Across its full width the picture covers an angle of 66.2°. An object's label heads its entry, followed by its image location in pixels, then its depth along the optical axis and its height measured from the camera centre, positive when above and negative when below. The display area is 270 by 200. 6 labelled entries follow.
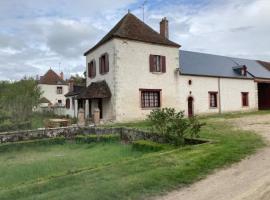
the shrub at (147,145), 7.60 -1.50
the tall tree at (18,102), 15.92 +0.50
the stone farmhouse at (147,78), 15.25 +2.36
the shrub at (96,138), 10.41 -1.61
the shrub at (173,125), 7.45 -0.72
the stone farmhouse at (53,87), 38.73 +3.91
